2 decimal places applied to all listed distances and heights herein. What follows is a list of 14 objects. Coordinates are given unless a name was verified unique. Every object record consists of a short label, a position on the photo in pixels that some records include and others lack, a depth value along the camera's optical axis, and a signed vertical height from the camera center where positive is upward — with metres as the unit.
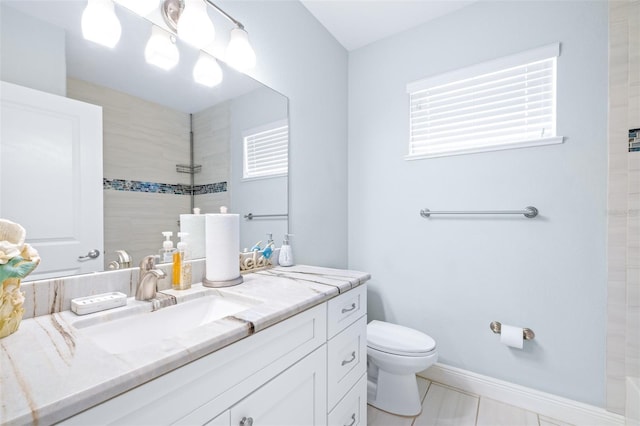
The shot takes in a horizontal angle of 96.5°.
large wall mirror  0.85 +0.37
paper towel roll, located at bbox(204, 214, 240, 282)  1.20 -0.15
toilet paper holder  1.66 -0.72
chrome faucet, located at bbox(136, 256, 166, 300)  0.99 -0.26
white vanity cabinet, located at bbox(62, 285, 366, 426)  0.59 -0.47
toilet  1.57 -0.86
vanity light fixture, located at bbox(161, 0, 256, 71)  1.14 +0.78
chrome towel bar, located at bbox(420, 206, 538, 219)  1.64 -0.01
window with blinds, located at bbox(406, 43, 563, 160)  1.65 +0.66
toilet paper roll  1.63 -0.72
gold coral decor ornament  0.64 -0.13
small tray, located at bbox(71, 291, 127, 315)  0.85 -0.28
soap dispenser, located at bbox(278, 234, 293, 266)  1.68 -0.27
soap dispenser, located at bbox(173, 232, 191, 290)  1.12 -0.23
